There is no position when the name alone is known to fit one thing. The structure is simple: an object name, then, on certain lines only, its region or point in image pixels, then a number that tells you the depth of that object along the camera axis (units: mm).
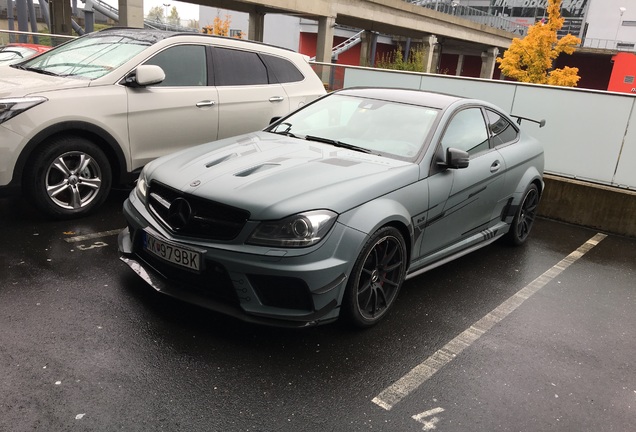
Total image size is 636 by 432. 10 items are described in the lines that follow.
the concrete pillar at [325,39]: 35594
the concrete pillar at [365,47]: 46822
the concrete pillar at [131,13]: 24297
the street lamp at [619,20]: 68750
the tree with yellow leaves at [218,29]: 49844
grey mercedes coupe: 3264
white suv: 4891
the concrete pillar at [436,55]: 57891
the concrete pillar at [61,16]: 25734
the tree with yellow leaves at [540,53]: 30266
